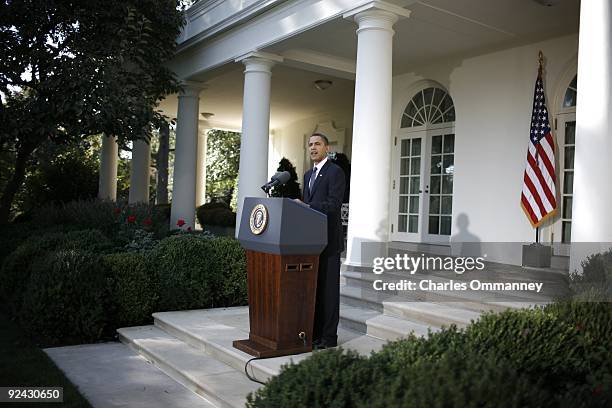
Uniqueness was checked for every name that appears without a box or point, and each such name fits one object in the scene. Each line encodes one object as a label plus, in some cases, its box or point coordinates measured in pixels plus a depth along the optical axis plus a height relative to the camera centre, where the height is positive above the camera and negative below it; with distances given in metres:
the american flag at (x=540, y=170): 7.61 +0.77
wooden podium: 4.15 -0.47
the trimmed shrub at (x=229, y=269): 6.86 -0.80
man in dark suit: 4.51 -0.27
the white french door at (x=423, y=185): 9.76 +0.62
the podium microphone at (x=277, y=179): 4.13 +0.25
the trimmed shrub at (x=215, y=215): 15.27 -0.22
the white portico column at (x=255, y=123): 9.45 +1.56
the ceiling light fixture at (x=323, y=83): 11.65 +2.88
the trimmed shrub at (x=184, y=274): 6.51 -0.85
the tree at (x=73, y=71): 8.98 +2.34
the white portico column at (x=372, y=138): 6.80 +1.02
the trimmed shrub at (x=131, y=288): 6.18 -1.00
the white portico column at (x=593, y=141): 4.54 +0.74
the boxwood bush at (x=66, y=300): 5.68 -1.09
